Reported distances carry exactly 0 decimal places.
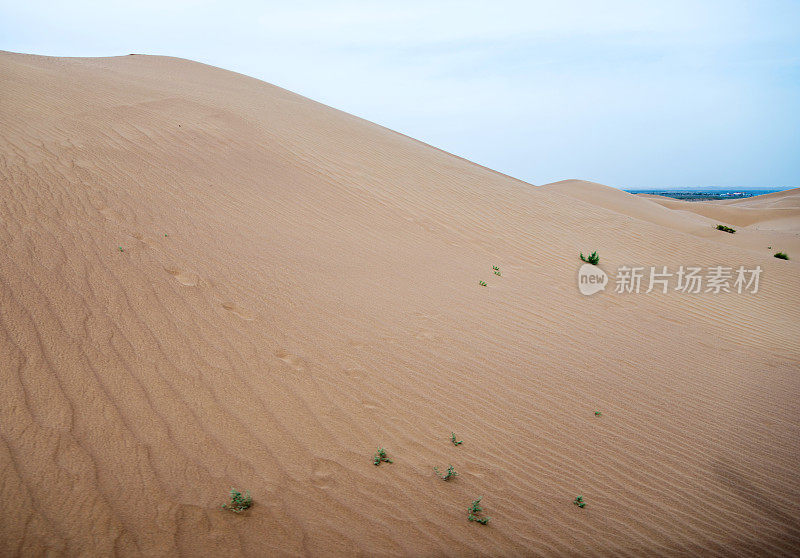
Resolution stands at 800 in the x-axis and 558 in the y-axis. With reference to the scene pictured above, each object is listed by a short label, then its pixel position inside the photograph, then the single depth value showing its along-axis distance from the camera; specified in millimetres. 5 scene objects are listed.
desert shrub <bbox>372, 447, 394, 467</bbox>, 3168
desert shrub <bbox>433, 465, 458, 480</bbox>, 3102
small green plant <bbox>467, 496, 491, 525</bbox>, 2816
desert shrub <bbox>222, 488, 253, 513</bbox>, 2598
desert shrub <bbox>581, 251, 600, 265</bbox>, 8586
